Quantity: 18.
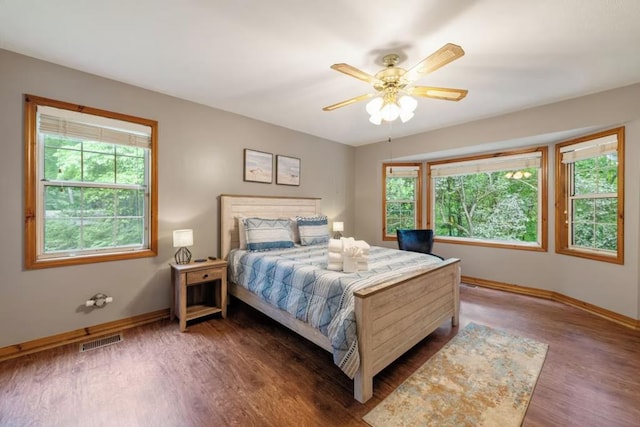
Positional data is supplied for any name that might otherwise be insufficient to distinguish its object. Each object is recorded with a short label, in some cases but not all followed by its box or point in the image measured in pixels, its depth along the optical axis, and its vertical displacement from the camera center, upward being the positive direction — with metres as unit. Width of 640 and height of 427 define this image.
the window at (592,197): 2.95 +0.20
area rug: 1.58 -1.22
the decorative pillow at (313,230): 3.66 -0.25
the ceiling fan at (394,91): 2.08 +1.02
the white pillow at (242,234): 3.26 -0.27
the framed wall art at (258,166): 3.68 +0.67
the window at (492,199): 3.87 +0.22
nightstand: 2.68 -0.89
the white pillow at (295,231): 3.84 -0.27
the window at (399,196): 4.95 +0.31
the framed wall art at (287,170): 4.05 +0.68
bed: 1.69 -0.81
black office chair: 4.19 -0.45
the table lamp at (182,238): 2.77 -0.27
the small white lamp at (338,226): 4.61 -0.24
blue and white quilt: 1.71 -0.59
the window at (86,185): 2.31 +0.27
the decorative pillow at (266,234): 3.18 -0.27
